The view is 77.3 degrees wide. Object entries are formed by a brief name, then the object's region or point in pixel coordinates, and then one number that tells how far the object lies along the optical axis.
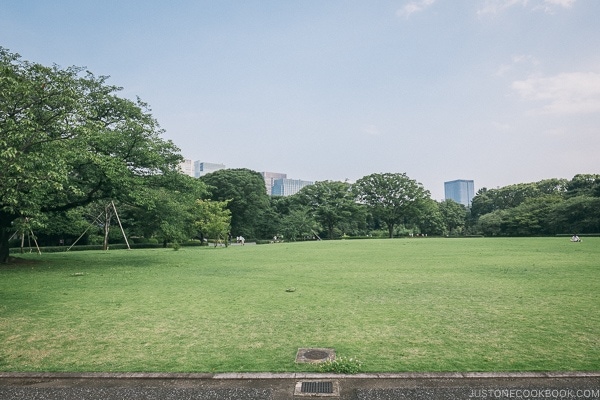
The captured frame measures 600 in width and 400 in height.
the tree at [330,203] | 62.16
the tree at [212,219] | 36.72
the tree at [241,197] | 56.66
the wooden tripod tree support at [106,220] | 32.69
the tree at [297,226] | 55.84
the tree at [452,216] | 73.69
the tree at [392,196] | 64.25
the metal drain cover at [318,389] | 3.85
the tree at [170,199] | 18.05
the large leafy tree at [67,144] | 9.64
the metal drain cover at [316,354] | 4.86
